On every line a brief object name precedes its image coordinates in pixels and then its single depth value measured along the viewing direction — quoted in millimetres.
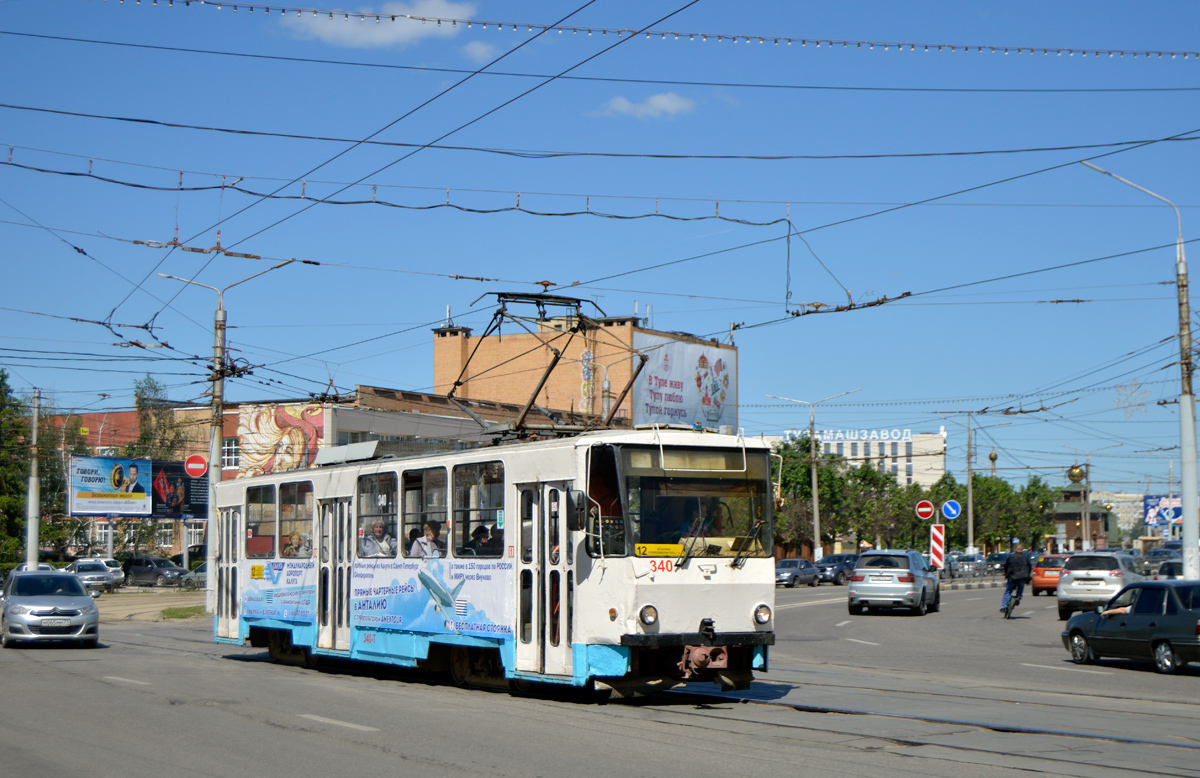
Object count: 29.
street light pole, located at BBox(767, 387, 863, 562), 58112
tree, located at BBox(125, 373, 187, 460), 75688
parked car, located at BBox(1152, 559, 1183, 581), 35875
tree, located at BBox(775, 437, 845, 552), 87062
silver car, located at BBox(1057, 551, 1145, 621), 29078
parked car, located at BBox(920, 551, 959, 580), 64375
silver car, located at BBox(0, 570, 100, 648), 21828
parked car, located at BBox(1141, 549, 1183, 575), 52641
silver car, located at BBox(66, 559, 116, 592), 50594
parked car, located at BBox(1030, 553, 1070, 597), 43031
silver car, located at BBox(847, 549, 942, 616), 30750
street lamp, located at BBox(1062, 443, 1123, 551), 86500
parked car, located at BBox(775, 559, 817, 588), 55688
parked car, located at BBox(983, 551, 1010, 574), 71888
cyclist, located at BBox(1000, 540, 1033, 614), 29156
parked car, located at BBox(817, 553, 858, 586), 57125
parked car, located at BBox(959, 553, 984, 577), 61809
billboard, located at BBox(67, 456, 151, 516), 55594
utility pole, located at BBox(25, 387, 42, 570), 42438
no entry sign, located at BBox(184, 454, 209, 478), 36812
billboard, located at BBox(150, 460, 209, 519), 59719
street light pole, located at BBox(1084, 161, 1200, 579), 25422
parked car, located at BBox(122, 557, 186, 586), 58000
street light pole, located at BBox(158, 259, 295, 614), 29719
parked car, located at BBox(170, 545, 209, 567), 66419
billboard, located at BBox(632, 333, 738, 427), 74875
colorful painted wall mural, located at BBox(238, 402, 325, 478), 56562
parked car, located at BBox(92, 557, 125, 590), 52844
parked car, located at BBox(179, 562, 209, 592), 54125
